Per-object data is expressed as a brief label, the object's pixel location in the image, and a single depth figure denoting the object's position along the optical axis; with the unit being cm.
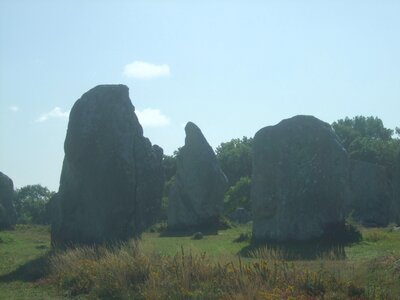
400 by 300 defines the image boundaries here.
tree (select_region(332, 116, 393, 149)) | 8900
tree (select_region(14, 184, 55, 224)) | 6112
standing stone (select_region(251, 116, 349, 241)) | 2406
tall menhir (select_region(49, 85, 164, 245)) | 2439
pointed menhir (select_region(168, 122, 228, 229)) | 3669
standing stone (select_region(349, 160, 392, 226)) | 3844
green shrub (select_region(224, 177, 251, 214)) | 5750
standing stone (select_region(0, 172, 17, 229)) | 4488
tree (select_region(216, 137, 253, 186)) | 7292
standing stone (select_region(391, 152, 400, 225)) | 3468
